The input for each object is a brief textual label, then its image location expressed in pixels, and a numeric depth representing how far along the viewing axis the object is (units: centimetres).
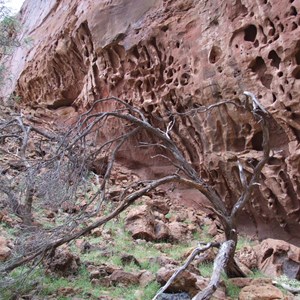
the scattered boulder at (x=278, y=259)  493
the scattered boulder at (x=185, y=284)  373
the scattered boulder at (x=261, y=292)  375
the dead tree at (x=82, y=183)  398
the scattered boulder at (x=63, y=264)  458
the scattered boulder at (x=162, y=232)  633
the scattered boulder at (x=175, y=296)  356
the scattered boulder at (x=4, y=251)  443
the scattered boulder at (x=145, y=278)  429
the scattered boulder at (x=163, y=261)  504
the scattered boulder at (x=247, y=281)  417
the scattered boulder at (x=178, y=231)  648
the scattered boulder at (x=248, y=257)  533
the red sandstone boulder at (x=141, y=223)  626
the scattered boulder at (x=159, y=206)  757
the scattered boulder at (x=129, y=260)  506
